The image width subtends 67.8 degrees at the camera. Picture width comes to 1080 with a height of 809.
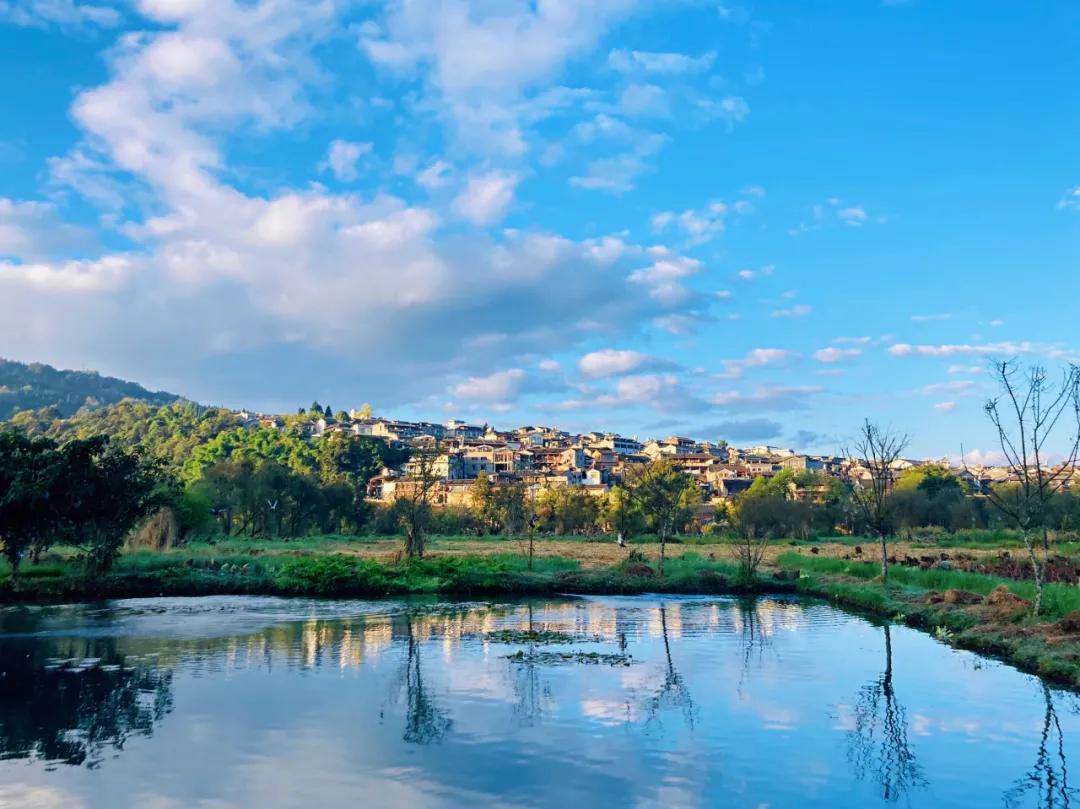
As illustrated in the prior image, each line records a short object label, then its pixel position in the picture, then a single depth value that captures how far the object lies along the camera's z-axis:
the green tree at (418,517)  37.56
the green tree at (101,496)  29.67
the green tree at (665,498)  37.52
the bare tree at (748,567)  33.41
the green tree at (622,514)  74.19
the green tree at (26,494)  27.70
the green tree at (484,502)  83.44
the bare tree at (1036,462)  20.47
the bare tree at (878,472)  33.18
